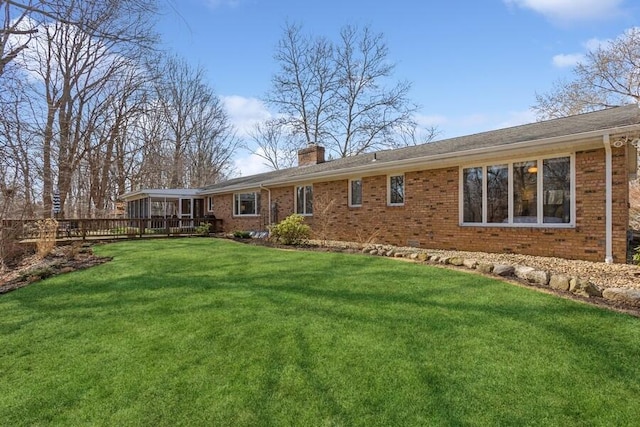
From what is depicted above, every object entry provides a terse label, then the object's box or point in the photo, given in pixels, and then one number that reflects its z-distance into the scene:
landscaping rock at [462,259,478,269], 6.74
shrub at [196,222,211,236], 17.90
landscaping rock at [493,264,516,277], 6.10
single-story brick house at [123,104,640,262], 7.08
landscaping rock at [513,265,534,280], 5.84
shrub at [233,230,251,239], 14.80
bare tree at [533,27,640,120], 17.98
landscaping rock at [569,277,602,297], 4.93
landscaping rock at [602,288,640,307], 4.50
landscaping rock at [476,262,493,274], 6.34
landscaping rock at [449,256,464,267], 7.04
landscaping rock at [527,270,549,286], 5.51
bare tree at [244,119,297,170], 31.56
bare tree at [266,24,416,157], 27.72
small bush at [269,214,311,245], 11.45
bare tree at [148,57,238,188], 31.23
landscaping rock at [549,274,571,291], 5.19
